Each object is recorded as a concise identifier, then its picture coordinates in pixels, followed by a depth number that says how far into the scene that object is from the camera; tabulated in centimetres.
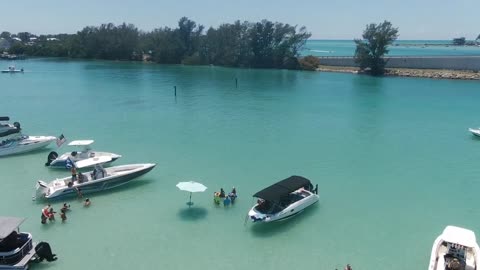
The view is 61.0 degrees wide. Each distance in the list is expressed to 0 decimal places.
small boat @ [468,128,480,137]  4951
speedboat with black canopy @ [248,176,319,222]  2630
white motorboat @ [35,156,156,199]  3017
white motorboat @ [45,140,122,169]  3709
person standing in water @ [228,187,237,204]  2972
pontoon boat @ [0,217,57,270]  2023
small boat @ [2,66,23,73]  12262
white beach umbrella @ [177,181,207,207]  2809
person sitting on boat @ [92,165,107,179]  3224
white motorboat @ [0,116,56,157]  4094
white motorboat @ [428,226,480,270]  2009
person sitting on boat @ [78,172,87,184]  3152
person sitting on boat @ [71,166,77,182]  3169
